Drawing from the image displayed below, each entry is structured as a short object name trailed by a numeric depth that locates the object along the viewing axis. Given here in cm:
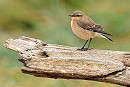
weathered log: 635
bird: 763
